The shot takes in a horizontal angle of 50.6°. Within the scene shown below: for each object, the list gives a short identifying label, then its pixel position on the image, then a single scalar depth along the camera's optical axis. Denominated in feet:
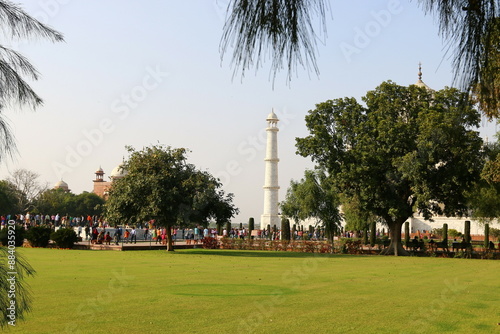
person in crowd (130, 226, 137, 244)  134.45
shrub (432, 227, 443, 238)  202.39
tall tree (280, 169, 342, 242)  174.09
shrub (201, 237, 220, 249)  121.49
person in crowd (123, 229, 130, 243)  134.41
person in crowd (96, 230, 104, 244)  115.34
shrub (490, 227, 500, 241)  175.98
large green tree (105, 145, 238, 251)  100.01
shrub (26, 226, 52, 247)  107.92
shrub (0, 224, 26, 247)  103.95
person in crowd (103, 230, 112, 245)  116.20
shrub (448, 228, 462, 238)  201.59
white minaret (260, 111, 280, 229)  269.03
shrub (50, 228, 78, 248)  106.42
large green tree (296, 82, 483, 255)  99.91
